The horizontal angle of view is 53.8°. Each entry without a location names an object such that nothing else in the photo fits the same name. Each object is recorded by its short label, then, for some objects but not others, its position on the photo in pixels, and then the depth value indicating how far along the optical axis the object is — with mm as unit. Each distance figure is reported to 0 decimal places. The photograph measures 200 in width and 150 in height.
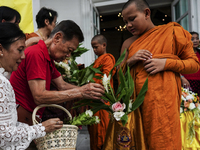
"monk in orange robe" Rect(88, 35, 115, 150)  2875
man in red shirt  1409
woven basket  1176
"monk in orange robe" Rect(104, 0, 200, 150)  1527
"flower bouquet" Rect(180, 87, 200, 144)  2486
